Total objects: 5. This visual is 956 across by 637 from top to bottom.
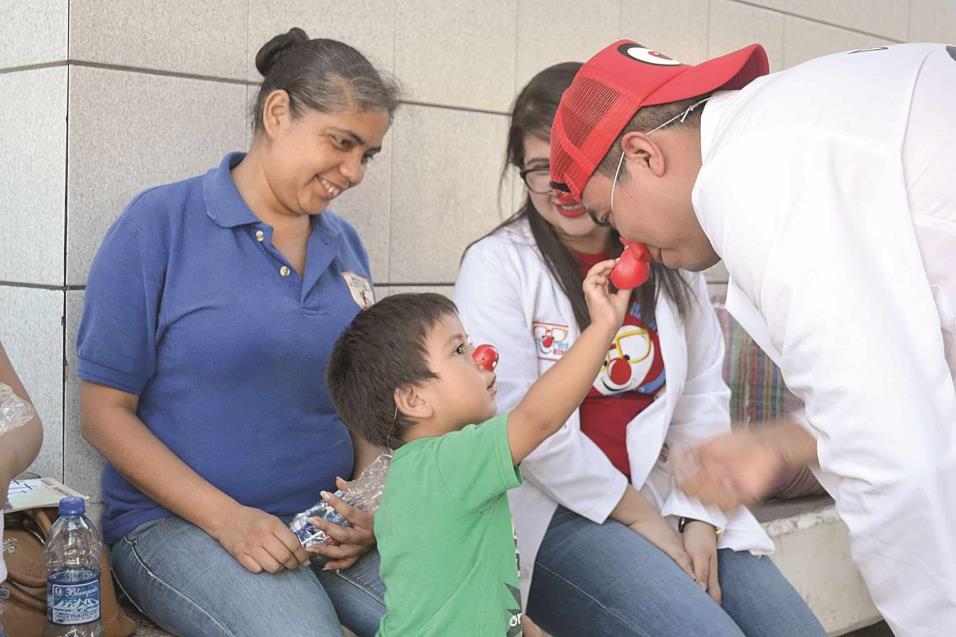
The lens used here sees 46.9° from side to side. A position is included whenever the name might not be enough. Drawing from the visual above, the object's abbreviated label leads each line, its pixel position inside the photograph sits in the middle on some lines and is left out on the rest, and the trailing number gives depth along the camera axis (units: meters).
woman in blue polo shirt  2.25
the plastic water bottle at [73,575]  2.10
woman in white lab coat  2.41
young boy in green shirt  1.94
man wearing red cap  1.33
